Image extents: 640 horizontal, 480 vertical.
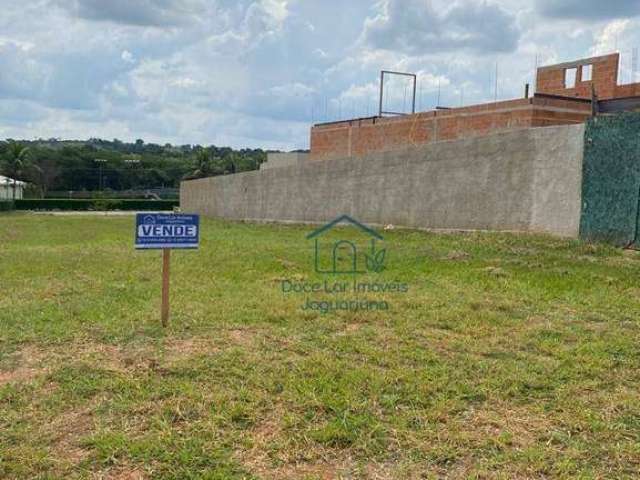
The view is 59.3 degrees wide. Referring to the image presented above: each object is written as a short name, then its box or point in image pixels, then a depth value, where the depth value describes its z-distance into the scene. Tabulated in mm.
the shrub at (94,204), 47156
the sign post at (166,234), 4816
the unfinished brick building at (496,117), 16922
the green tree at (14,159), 54625
